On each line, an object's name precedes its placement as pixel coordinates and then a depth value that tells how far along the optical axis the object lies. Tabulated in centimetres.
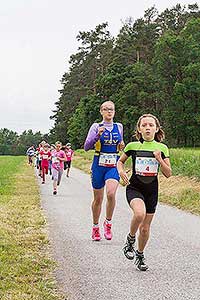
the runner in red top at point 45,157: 2484
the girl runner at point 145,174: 711
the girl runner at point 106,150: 892
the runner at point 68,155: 3083
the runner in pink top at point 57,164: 1994
